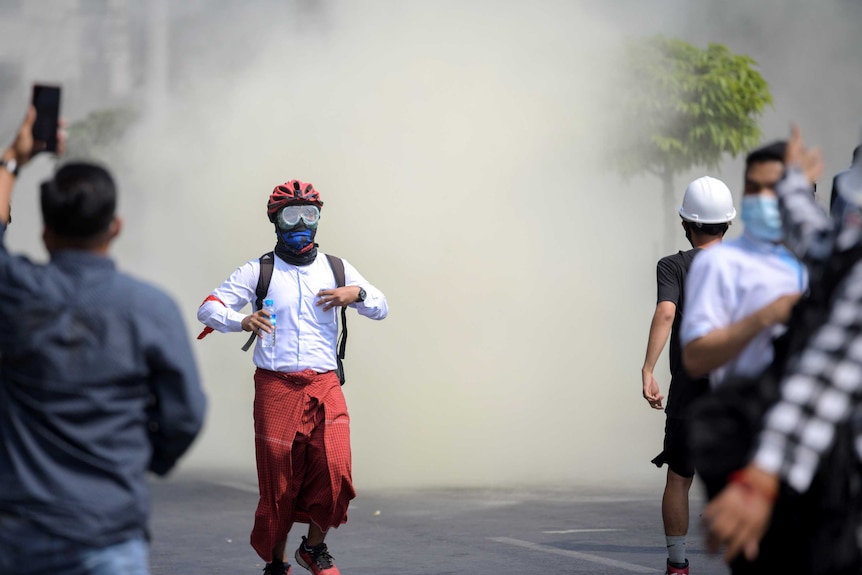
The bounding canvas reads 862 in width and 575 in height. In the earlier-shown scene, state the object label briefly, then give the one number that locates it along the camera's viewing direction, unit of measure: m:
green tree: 43.16
